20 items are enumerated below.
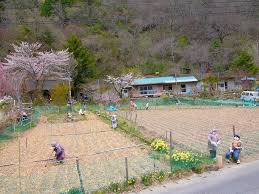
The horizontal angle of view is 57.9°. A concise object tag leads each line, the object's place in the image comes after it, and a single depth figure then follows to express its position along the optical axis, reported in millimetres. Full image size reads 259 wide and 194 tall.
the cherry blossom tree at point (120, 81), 27975
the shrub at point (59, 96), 21404
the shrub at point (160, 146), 8813
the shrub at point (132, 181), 6536
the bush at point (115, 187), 6350
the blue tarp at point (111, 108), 21320
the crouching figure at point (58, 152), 8568
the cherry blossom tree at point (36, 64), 23693
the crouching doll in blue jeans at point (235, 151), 7724
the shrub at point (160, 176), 6799
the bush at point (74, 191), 6036
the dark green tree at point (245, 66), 29024
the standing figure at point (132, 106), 21326
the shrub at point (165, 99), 24681
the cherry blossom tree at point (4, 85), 19988
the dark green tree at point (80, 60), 27481
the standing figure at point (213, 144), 7822
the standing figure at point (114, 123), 14149
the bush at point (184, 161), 7318
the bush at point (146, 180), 6633
